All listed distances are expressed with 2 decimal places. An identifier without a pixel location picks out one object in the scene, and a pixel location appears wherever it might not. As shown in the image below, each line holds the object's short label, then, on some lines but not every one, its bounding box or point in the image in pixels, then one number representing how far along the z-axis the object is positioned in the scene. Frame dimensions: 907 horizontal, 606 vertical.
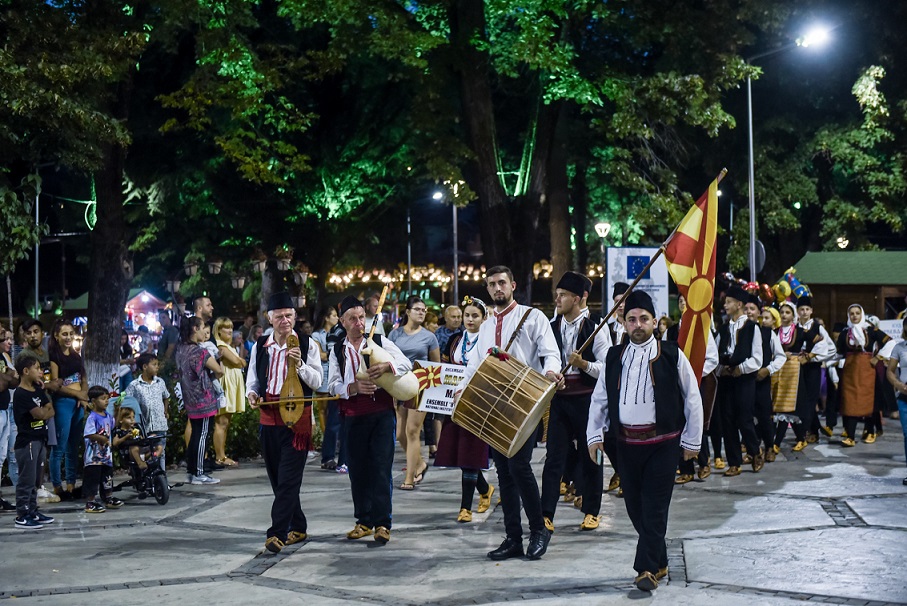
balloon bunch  18.95
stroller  11.12
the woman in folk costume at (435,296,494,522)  9.94
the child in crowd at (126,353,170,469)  11.73
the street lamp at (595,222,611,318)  32.03
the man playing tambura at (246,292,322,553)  8.60
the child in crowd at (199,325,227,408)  13.01
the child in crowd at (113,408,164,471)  11.27
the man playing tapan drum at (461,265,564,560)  8.18
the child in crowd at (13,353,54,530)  10.04
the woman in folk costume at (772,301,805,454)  14.02
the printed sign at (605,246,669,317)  14.62
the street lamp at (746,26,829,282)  22.75
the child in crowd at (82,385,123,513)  10.88
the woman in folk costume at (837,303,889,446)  15.65
